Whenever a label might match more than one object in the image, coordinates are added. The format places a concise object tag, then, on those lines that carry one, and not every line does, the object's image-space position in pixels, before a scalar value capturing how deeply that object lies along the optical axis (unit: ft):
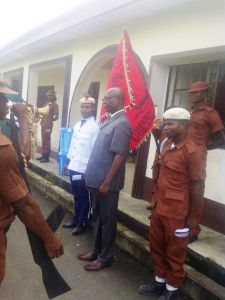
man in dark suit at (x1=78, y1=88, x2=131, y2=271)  8.54
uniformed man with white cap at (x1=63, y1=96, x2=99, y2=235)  11.06
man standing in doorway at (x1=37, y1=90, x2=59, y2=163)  19.02
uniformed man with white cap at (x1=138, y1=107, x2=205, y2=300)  7.24
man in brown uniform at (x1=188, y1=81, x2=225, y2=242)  9.52
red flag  9.63
